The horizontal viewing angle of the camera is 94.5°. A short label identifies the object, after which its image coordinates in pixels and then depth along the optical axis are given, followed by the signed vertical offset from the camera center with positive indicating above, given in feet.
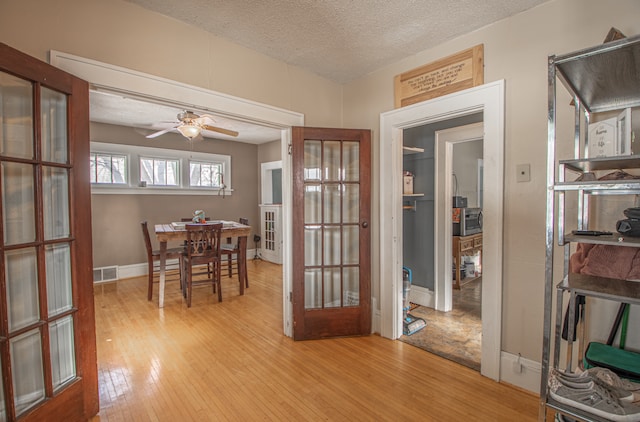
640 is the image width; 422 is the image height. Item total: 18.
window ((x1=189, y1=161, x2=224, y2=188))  19.08 +2.01
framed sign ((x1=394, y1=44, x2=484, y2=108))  7.20 +3.35
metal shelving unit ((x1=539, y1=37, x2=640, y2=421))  3.64 +0.54
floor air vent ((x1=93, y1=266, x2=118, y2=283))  15.43 -3.66
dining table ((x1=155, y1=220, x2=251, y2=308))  12.30 -1.39
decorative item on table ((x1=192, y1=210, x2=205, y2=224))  14.78 -0.67
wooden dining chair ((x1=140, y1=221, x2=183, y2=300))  12.82 -2.19
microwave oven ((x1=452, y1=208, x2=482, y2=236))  13.67 -0.83
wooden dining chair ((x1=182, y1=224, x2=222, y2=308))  12.07 -1.91
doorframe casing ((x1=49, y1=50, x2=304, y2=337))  5.65 +2.51
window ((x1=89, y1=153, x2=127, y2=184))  15.72 +1.99
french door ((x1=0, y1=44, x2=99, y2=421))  4.48 -0.69
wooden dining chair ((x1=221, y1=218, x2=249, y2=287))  14.13 -2.24
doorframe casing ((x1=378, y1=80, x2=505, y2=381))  6.86 +0.12
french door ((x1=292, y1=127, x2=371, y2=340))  9.09 -1.11
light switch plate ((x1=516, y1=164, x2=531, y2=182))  6.47 +0.67
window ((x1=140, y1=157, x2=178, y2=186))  17.26 +2.01
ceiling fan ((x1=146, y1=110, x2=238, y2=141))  11.43 +3.23
